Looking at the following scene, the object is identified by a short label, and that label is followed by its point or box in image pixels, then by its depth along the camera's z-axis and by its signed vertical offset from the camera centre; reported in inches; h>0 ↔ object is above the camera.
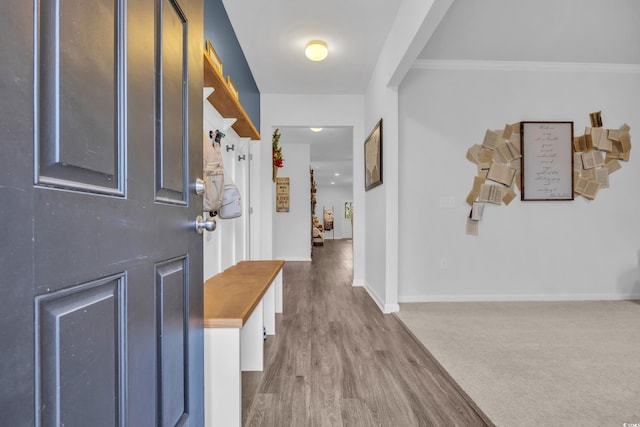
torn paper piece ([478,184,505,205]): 130.7 +7.8
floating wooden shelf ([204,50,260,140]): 68.3 +29.3
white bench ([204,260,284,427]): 47.7 -19.9
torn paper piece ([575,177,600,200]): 132.8 +9.9
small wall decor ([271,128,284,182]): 171.5 +33.3
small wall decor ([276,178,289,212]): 280.5 +14.9
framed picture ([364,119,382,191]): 129.0 +23.7
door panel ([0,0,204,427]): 16.5 +0.0
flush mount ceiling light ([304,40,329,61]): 116.2 +58.6
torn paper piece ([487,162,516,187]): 130.3 +15.4
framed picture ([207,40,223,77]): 76.5 +38.1
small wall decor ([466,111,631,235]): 130.9 +20.8
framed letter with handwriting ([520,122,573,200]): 132.3 +21.3
